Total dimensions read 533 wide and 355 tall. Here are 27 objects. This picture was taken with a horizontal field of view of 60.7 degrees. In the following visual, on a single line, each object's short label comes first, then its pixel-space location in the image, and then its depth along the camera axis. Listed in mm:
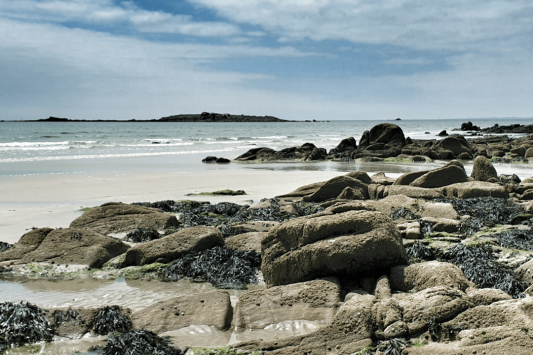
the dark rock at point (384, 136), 30509
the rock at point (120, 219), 8289
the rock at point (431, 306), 3721
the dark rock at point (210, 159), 23844
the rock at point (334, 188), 11281
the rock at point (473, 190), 10351
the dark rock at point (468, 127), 77356
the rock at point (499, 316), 3402
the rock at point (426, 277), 4398
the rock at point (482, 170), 12844
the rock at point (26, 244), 6637
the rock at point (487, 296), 3875
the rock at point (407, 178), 11768
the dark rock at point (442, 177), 11266
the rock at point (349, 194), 10812
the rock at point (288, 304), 4445
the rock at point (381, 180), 12348
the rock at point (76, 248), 6512
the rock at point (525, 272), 4980
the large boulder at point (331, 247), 4949
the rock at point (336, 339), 3783
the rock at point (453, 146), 26438
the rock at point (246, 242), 6867
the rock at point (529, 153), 23744
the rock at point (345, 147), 29138
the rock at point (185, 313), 4430
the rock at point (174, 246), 6586
